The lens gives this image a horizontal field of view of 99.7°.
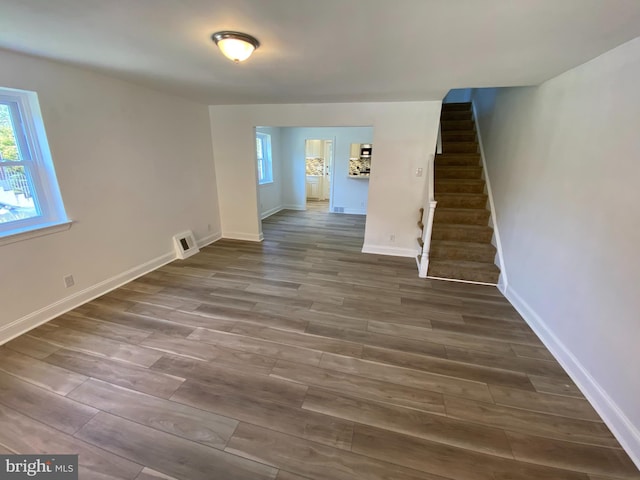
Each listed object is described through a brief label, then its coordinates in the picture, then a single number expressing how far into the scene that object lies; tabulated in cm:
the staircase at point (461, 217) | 350
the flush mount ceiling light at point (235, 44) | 175
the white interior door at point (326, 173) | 912
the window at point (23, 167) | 225
